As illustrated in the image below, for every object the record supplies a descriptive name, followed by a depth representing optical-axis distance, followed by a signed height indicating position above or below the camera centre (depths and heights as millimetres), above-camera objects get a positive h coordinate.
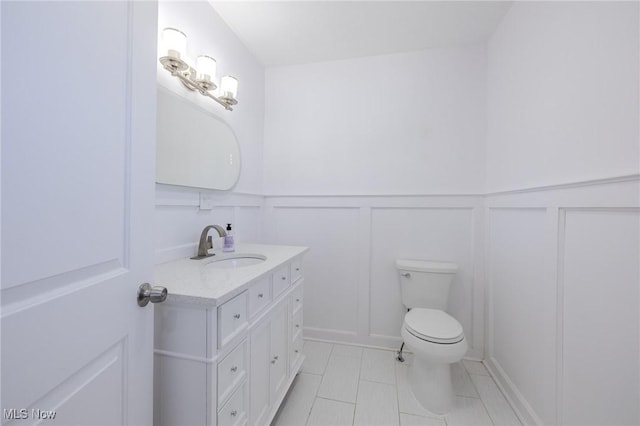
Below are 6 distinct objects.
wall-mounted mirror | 1224 +378
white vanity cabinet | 833 -534
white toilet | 1402 -725
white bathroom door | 413 +1
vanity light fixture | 1181 +756
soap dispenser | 1503 -197
